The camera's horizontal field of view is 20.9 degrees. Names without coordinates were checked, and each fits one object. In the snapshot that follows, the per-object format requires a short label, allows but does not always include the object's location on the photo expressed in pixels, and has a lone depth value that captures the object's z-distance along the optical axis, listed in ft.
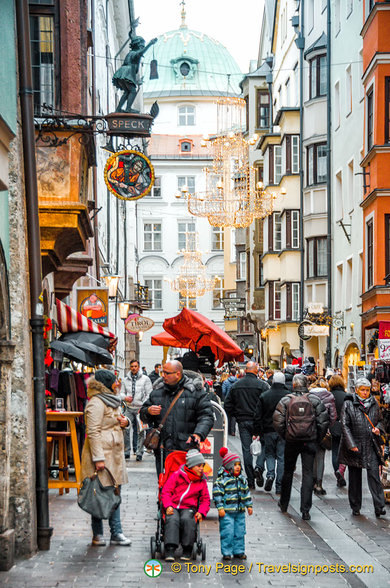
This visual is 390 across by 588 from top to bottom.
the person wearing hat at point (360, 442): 44.16
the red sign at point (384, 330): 64.40
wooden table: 44.45
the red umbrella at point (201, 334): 58.03
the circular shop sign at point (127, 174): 55.67
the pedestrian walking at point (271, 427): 52.60
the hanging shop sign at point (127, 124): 51.19
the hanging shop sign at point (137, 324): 119.53
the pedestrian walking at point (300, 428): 44.65
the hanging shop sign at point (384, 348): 60.80
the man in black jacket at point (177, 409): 35.01
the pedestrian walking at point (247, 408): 53.67
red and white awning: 63.00
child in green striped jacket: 32.63
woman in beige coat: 34.37
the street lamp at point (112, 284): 101.55
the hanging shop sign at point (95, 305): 82.48
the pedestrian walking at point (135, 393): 66.59
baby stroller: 32.65
